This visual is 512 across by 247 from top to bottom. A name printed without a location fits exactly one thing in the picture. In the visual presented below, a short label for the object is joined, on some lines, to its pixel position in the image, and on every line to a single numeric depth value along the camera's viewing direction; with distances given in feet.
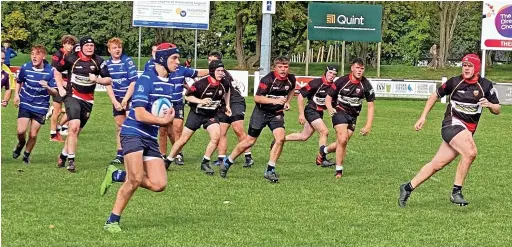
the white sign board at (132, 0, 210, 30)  140.46
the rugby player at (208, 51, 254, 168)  50.16
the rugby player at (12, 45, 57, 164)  49.57
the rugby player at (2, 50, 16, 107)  48.08
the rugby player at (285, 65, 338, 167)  52.11
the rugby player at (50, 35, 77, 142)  47.32
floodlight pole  116.26
